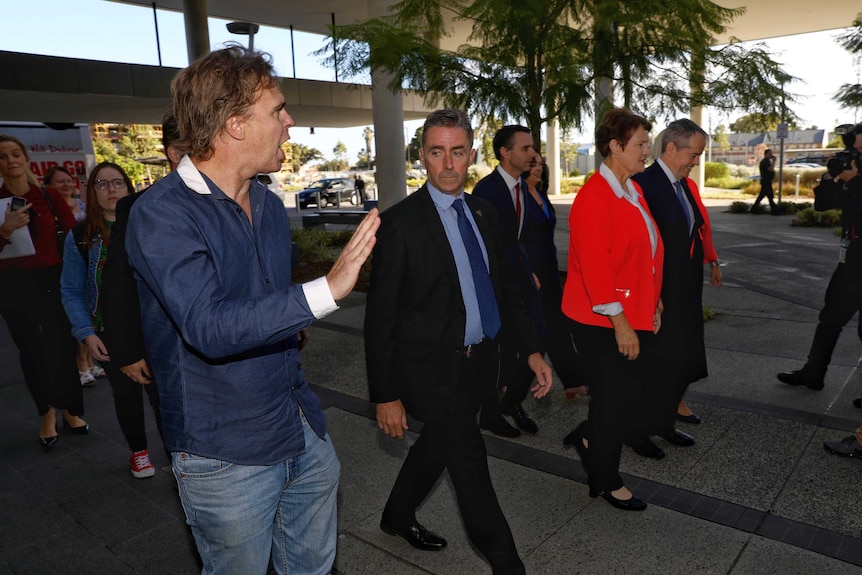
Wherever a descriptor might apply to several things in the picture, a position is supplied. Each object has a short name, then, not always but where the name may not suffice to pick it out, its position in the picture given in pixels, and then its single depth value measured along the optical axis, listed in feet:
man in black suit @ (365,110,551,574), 8.63
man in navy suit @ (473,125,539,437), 14.88
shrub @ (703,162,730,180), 123.65
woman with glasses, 12.58
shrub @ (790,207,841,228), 54.90
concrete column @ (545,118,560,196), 111.45
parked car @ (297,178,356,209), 123.03
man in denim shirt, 4.93
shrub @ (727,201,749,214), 71.26
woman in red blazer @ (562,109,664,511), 10.64
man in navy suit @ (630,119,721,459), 12.26
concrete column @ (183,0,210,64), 60.29
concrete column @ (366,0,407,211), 47.73
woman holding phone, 15.12
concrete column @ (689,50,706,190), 24.33
